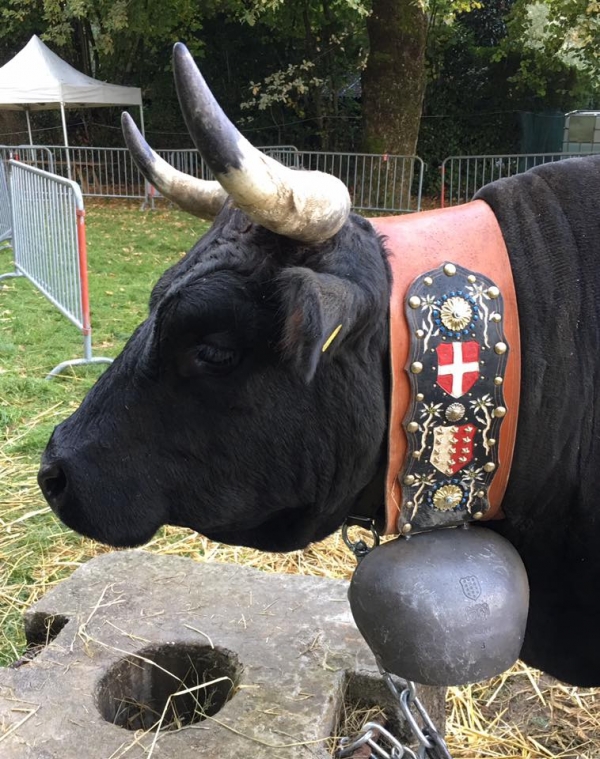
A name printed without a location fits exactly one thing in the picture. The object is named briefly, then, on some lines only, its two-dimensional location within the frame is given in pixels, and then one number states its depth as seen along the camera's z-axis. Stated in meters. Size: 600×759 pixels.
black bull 1.72
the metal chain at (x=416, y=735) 1.88
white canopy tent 17.30
